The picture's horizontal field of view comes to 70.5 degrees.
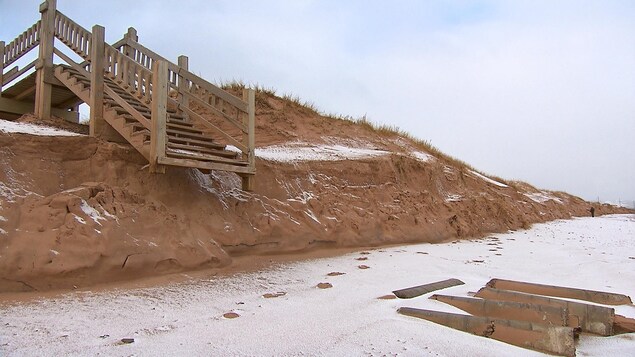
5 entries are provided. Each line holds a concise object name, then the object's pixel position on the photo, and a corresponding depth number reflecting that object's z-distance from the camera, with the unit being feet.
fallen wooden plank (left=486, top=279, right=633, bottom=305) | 15.11
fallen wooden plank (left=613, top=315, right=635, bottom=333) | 12.31
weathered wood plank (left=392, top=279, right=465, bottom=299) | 16.53
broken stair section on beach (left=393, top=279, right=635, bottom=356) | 11.17
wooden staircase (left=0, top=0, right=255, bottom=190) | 21.12
